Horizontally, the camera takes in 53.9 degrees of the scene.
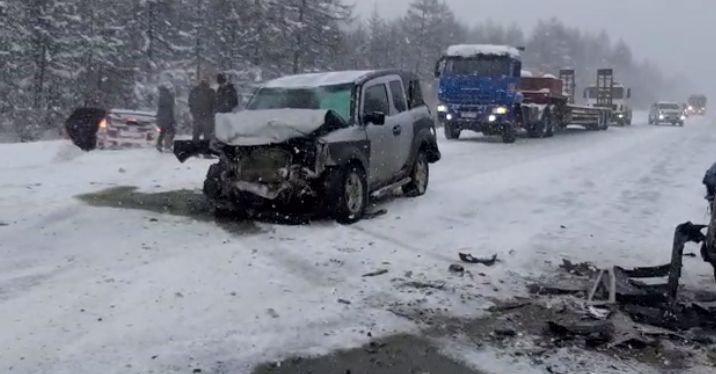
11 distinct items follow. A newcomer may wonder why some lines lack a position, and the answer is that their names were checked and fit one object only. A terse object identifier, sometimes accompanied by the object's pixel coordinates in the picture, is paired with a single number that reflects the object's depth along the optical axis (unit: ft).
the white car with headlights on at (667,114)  159.84
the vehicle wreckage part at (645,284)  18.43
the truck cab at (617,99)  146.34
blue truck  78.12
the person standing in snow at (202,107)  56.24
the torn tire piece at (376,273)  21.74
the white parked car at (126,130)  58.70
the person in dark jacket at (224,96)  56.44
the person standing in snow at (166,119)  55.77
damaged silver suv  28.40
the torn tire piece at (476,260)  23.65
